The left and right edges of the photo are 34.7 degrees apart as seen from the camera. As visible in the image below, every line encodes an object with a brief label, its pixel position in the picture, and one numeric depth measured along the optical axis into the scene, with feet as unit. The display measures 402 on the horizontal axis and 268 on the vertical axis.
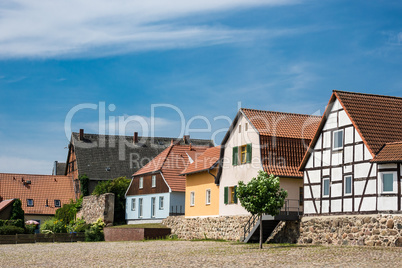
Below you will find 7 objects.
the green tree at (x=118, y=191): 211.61
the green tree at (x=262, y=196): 110.73
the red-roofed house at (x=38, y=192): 241.14
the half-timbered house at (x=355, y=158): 104.12
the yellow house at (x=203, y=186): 154.92
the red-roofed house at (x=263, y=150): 132.16
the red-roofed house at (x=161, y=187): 184.85
